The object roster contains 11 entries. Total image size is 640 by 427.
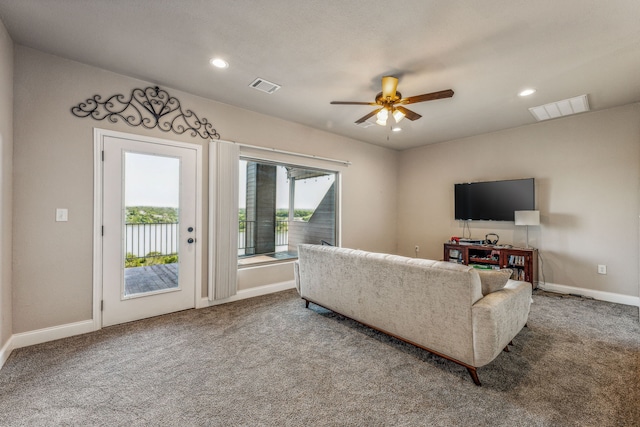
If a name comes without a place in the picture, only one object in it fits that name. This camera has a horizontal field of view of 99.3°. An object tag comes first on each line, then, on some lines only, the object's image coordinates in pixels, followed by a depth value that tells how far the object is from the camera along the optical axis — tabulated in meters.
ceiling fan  2.61
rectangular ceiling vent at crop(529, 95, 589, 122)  3.46
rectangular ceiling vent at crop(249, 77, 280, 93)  3.04
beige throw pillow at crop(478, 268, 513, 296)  2.10
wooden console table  4.07
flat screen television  4.35
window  5.02
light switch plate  2.61
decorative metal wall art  2.79
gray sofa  1.90
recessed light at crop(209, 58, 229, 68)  2.64
